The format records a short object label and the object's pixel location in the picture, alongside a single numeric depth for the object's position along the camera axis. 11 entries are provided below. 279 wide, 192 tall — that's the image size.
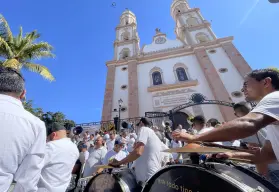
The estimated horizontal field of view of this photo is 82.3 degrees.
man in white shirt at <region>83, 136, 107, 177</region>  4.61
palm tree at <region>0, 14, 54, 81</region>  9.80
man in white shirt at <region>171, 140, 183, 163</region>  6.18
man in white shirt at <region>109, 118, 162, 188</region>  2.58
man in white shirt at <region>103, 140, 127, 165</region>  4.47
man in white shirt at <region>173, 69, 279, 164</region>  1.04
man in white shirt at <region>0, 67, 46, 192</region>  1.04
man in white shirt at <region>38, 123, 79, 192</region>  1.79
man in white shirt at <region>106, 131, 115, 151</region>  6.93
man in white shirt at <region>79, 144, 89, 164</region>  4.93
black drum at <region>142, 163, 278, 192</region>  1.08
